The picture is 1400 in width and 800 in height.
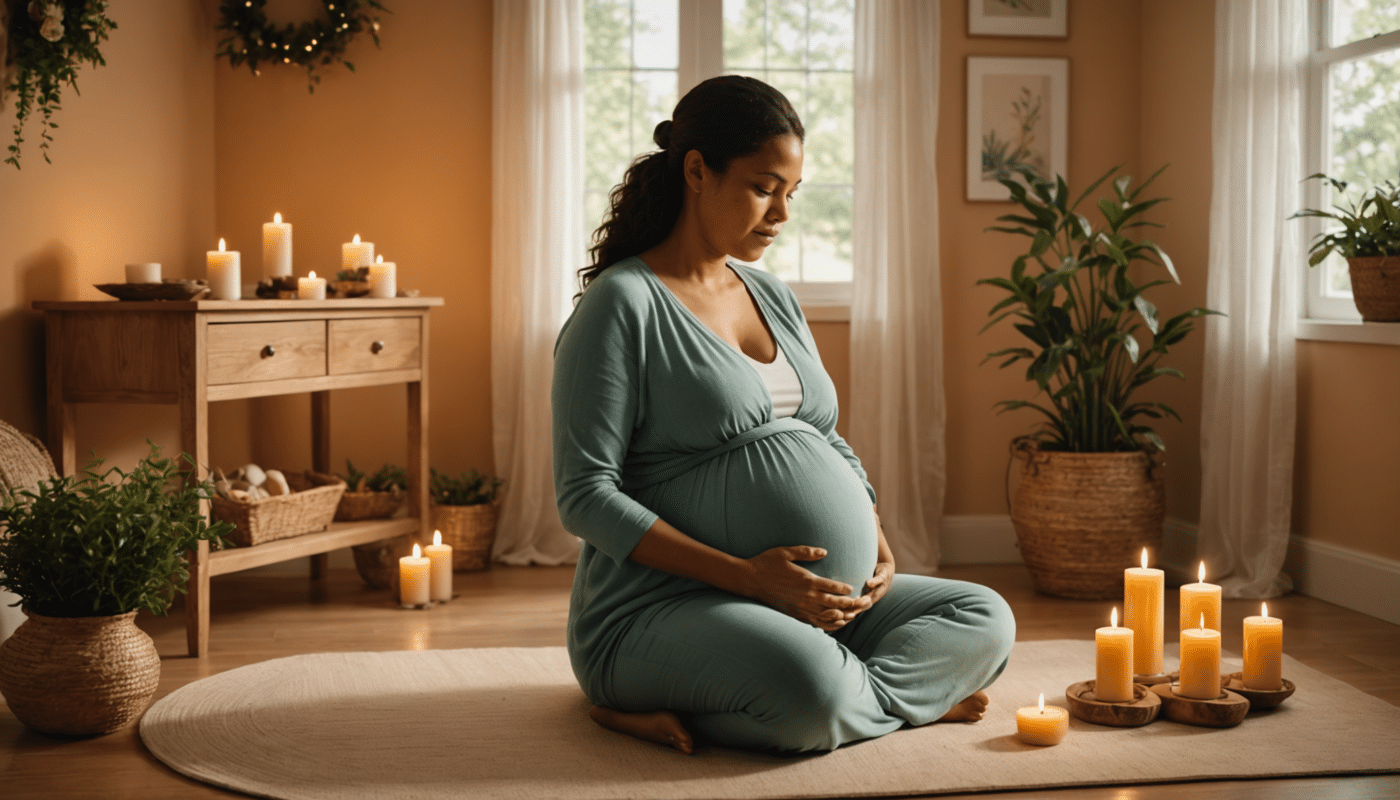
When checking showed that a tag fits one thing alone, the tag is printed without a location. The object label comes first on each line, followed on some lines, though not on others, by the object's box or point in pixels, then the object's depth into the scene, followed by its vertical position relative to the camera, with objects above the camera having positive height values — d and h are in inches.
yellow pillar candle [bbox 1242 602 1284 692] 88.7 -22.5
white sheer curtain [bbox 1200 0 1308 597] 135.0 +5.4
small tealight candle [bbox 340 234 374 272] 137.1 +9.3
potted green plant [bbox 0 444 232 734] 84.5 -18.1
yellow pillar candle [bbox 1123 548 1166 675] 88.5 -19.6
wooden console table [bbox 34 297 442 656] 109.4 -2.0
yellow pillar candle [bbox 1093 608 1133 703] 85.5 -22.5
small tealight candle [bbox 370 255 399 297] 134.5 +6.5
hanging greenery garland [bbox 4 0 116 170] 104.2 +25.1
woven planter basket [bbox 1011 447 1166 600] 136.4 -19.6
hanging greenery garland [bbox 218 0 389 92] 147.4 +36.4
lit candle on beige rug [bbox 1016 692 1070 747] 82.2 -25.6
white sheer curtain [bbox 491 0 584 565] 152.9 +15.5
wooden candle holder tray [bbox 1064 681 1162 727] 86.3 -25.8
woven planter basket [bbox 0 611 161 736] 84.5 -22.9
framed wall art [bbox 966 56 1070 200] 158.1 +28.2
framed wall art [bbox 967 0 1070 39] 157.5 +41.2
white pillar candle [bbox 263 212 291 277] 128.4 +9.2
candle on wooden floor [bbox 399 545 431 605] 129.3 -25.2
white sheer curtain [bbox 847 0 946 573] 154.1 +8.9
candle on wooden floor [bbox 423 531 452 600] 131.3 -24.3
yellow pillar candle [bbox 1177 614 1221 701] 86.0 -22.5
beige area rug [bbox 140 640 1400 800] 75.6 -27.1
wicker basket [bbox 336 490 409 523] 138.8 -18.7
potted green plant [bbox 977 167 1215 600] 135.9 -10.8
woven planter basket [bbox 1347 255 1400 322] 121.9 +5.6
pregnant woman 77.2 -11.2
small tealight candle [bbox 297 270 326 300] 125.6 +5.2
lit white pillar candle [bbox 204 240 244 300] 115.8 +6.1
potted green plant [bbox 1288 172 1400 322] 121.4 +9.1
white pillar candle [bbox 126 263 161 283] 110.4 +5.8
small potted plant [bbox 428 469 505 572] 147.8 -21.0
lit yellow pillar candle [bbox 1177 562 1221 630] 89.4 -18.9
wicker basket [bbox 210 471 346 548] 119.9 -17.2
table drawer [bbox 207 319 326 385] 112.3 -1.2
